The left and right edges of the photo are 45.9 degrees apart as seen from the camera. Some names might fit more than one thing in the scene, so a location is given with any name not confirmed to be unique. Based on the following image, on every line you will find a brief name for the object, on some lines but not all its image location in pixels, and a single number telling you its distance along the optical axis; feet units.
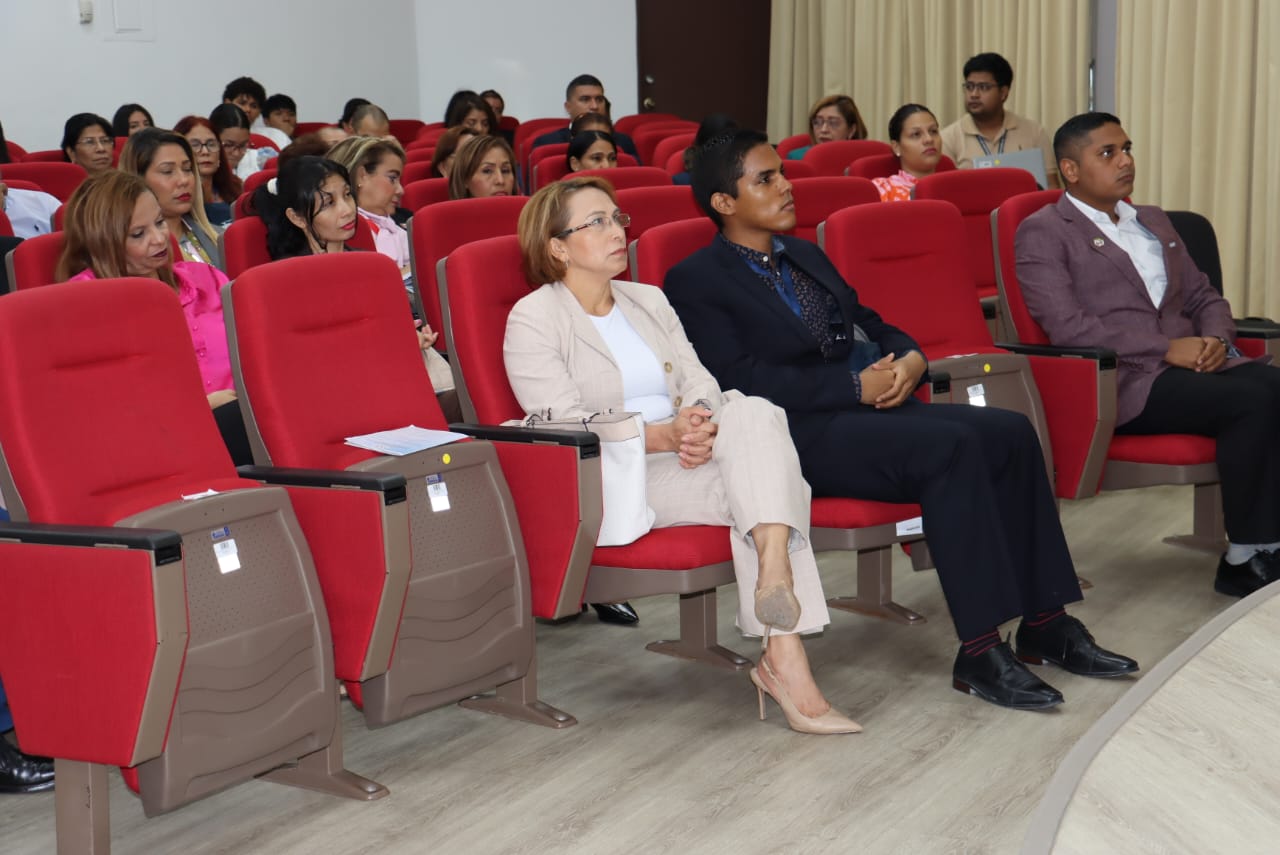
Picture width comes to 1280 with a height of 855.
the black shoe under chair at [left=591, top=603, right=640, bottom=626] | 12.69
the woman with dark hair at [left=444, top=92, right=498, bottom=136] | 25.07
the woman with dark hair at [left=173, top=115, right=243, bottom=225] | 19.07
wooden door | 33.96
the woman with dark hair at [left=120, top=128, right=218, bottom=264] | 13.60
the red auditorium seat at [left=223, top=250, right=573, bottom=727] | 9.02
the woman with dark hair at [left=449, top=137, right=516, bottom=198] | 16.52
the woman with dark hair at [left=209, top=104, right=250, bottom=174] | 24.26
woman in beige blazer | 10.00
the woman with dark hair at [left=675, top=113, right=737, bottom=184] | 18.90
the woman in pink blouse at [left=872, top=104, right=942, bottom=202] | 19.48
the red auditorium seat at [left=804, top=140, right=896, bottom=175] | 20.99
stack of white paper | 9.44
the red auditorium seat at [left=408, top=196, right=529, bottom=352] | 13.34
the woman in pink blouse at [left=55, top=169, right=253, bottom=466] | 10.54
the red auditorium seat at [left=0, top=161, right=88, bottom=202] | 18.52
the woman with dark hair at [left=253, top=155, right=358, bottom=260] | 12.85
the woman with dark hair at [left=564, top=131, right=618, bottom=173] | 19.72
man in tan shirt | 23.29
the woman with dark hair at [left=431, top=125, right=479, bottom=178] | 19.36
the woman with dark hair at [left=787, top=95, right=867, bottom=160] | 24.17
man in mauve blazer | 12.35
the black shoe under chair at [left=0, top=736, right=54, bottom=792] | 9.36
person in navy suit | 10.42
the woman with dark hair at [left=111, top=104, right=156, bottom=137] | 25.71
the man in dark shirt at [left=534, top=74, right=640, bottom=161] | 27.66
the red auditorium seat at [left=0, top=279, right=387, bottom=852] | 7.64
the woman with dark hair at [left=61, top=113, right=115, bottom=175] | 22.74
